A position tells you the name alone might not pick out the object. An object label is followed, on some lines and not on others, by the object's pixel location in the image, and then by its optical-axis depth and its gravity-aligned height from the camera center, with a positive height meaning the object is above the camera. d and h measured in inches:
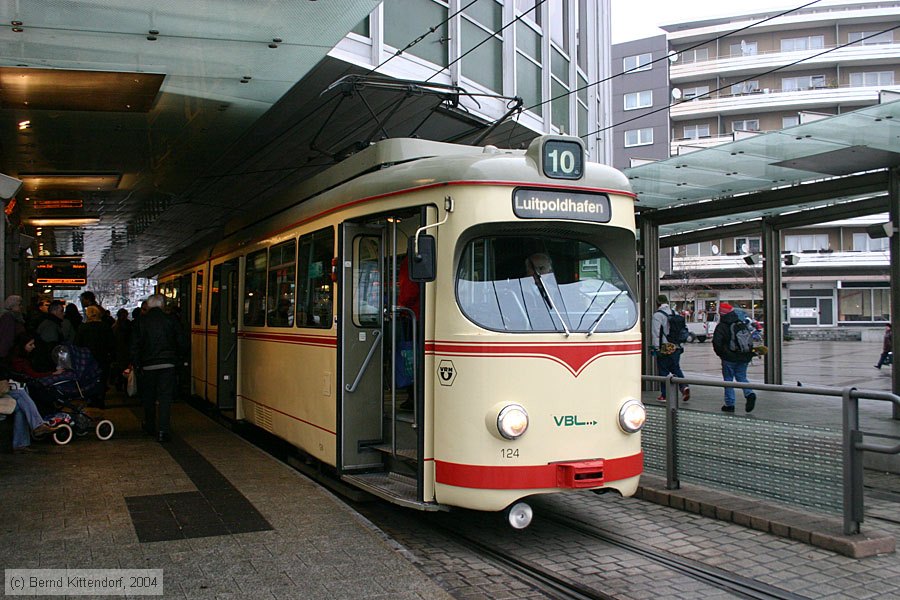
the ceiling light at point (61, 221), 875.4 +101.5
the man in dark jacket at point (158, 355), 420.2 -21.2
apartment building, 2059.5 +545.9
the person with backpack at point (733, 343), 523.2 -20.2
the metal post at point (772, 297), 618.5 +11.1
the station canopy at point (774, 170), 429.7 +88.4
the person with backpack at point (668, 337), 574.2 -17.6
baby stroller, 408.5 -37.9
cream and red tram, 251.1 -4.6
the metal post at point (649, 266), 661.9 +37.0
